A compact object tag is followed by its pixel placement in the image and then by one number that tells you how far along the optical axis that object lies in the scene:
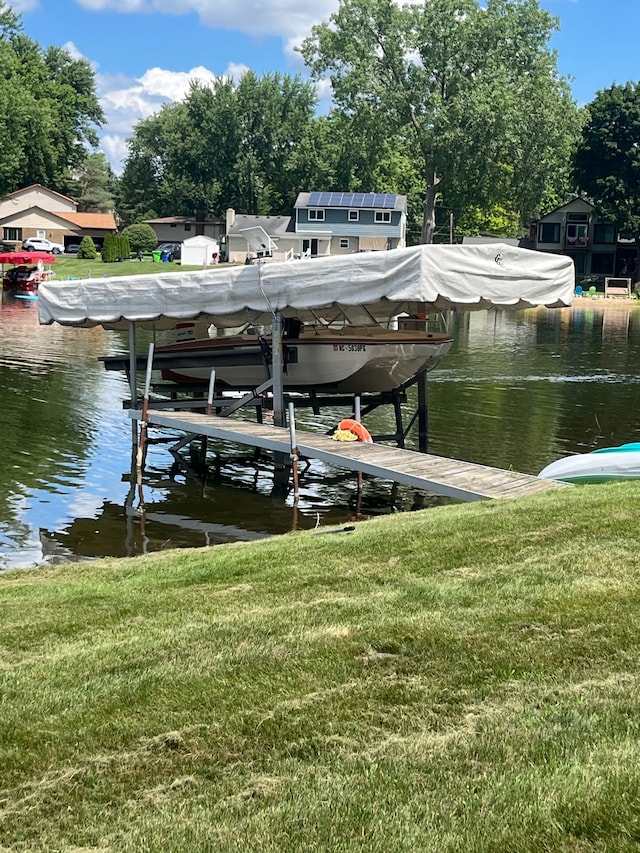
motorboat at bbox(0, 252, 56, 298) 65.06
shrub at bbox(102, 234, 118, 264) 83.25
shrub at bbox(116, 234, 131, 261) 84.62
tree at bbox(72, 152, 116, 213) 121.44
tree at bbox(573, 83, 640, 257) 81.38
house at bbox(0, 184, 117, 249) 99.31
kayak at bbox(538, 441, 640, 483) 11.41
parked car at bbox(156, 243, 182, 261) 89.01
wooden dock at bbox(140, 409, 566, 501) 11.44
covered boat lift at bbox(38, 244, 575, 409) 14.14
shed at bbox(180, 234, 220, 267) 85.00
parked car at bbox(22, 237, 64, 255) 93.73
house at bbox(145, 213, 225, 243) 102.88
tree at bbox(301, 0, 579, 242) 72.69
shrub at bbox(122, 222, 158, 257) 88.44
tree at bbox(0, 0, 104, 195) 87.38
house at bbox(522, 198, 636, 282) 88.75
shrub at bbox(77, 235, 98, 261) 85.88
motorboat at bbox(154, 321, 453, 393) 16.83
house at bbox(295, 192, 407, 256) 88.06
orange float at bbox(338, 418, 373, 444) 15.38
